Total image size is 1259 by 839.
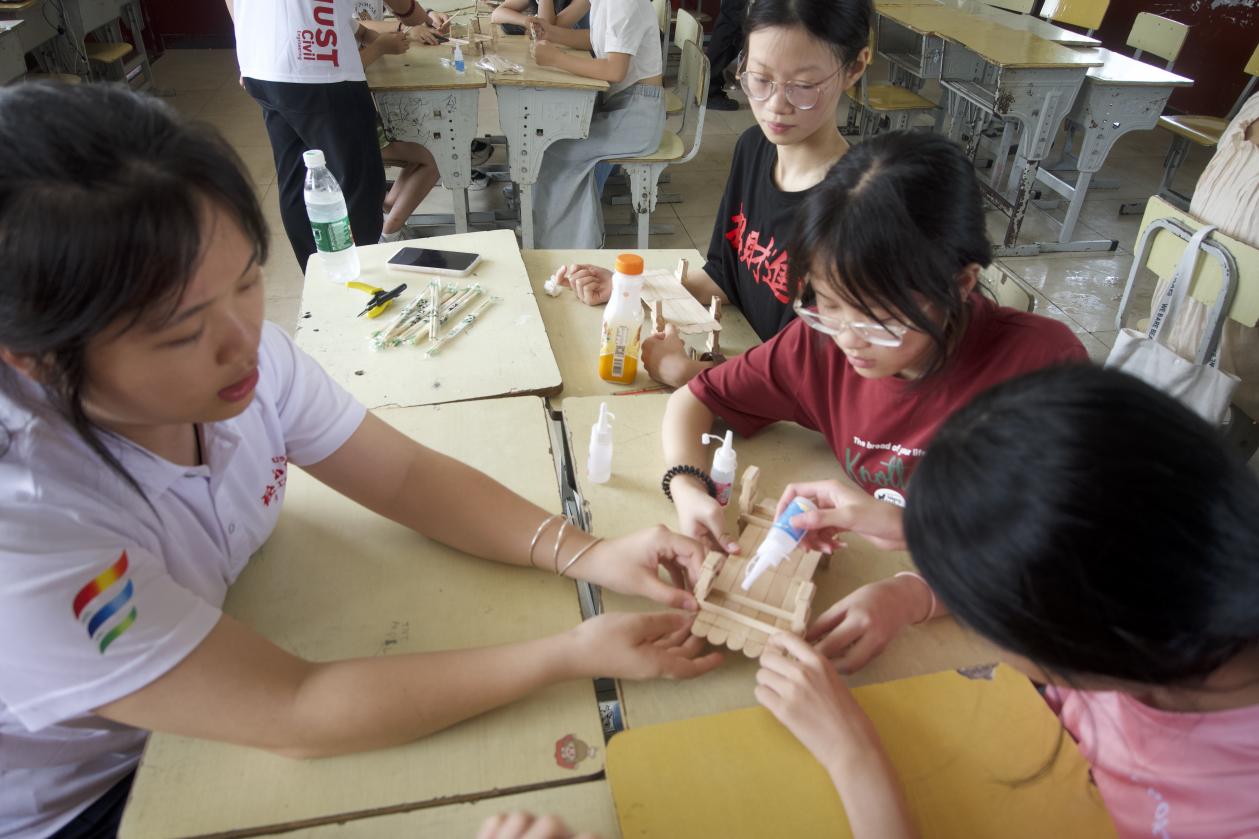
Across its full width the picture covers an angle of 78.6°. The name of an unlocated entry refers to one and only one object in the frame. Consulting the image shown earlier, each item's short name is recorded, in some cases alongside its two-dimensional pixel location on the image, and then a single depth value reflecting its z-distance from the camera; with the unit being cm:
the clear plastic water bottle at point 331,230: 175
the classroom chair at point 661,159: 341
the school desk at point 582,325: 153
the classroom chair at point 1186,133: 414
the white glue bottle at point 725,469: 118
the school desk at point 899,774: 78
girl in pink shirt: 58
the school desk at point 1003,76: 367
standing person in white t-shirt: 250
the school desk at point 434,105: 306
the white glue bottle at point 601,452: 121
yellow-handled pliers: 162
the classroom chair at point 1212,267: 186
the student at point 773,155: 152
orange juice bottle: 139
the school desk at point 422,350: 143
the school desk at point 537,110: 312
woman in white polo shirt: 62
